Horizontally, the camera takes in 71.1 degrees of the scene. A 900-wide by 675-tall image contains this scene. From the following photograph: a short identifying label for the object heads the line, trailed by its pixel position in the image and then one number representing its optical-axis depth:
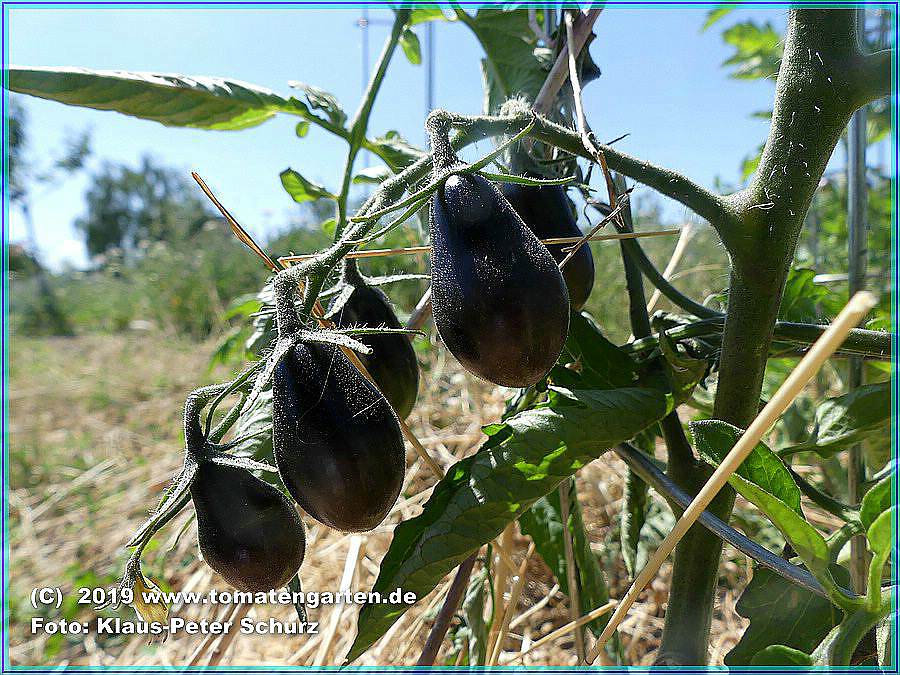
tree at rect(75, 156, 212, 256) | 16.27
